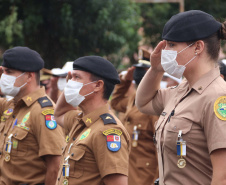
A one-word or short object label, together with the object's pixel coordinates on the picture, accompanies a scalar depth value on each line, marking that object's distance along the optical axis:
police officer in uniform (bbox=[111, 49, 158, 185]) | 10.81
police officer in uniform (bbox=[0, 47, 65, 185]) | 8.12
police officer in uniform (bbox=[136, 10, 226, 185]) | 5.00
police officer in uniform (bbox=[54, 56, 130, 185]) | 6.26
